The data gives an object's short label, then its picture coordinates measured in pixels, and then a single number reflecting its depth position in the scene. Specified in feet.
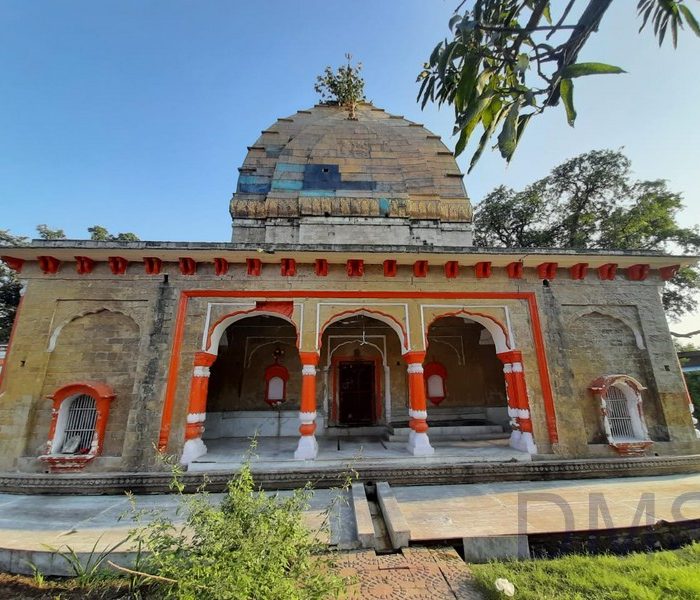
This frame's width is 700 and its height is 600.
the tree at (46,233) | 70.95
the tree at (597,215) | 45.34
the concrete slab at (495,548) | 12.07
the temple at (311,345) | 20.44
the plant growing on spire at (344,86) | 45.58
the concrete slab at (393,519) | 12.39
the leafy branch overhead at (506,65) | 7.23
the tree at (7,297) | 57.11
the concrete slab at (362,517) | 12.37
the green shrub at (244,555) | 7.31
